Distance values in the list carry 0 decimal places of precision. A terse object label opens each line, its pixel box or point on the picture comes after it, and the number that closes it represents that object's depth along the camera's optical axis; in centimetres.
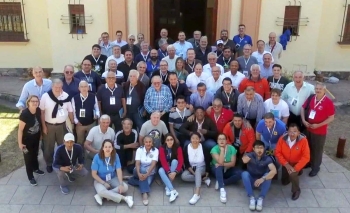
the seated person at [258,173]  586
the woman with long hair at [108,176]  587
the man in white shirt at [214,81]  722
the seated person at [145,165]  609
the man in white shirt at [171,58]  802
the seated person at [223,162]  620
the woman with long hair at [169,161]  618
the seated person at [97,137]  636
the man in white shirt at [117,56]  803
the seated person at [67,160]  596
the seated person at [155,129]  651
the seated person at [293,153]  598
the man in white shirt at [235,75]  732
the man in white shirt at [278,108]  652
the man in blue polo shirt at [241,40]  943
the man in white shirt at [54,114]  627
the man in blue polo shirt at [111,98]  682
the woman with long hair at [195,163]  621
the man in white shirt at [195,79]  739
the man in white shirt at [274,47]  901
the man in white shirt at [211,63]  767
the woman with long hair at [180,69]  752
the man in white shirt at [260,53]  828
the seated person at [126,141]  648
